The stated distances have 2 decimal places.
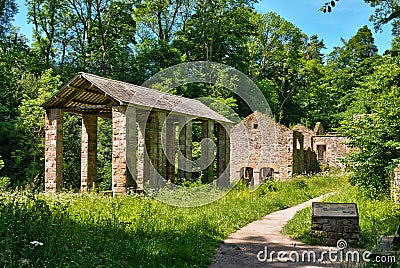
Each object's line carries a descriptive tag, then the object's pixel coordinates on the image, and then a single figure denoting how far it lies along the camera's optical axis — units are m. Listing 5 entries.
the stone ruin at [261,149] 22.97
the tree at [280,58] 39.88
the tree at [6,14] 26.90
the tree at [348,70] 39.12
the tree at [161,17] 32.44
